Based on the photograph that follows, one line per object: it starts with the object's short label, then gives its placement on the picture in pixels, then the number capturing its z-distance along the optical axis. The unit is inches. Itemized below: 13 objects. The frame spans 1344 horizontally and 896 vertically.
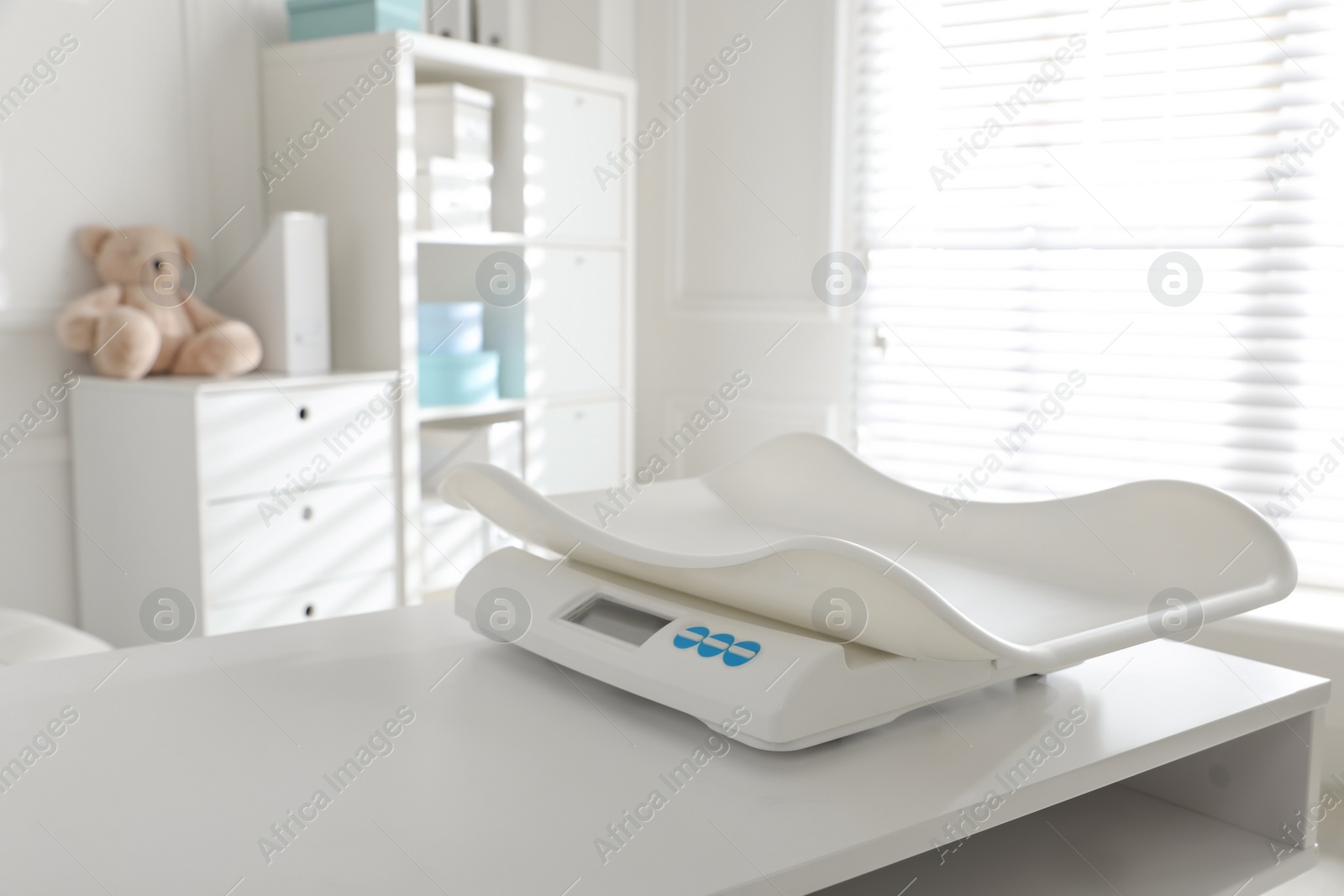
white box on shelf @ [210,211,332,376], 94.0
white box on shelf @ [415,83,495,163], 101.6
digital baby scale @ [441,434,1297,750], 31.4
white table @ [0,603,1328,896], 25.5
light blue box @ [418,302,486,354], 104.3
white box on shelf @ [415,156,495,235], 101.1
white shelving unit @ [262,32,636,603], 97.6
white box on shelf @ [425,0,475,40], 115.6
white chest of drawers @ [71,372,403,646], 84.4
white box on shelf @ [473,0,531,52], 117.4
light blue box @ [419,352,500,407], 103.2
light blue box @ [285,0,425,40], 97.9
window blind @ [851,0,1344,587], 93.4
